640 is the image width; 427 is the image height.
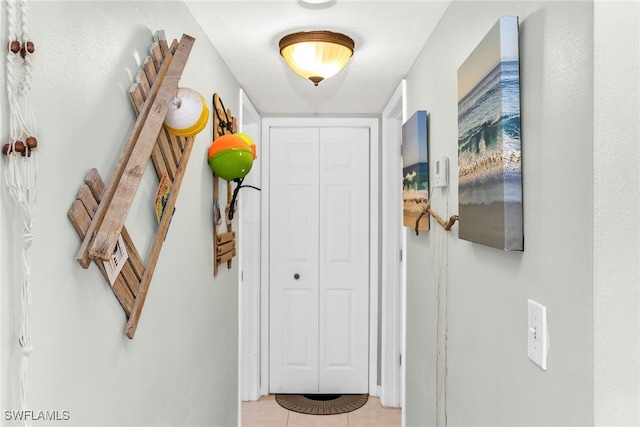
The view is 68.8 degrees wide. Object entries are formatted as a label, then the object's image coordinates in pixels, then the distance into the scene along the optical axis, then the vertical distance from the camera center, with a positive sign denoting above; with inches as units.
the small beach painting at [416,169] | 84.0 +8.7
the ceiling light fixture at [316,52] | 77.7 +27.9
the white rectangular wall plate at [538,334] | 39.4 -10.2
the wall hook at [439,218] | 64.8 -0.5
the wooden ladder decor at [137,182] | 41.8 +3.1
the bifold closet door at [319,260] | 145.5 -14.2
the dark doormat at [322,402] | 135.7 -56.8
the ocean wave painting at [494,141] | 44.3 +7.7
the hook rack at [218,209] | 87.6 +0.9
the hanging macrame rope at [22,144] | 32.1 +4.7
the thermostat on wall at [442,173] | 71.2 +6.6
